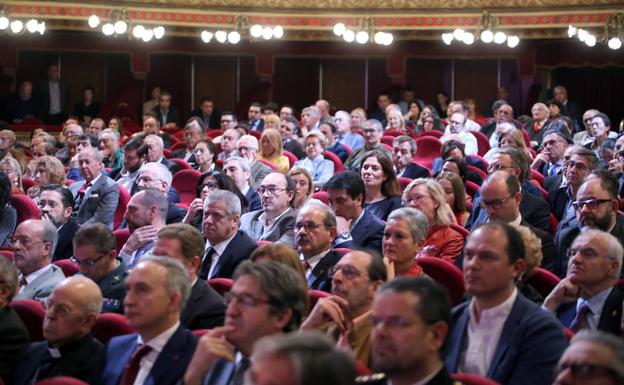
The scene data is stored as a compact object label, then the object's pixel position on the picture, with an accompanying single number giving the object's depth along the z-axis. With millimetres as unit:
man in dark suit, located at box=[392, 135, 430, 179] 8094
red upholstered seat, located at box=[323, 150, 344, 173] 8984
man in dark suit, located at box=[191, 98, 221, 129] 14258
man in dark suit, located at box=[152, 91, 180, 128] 14156
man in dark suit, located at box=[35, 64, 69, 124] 14758
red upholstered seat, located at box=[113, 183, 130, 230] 7281
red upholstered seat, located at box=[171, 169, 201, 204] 7980
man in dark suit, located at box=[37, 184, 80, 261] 6070
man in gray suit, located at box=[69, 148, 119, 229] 7215
